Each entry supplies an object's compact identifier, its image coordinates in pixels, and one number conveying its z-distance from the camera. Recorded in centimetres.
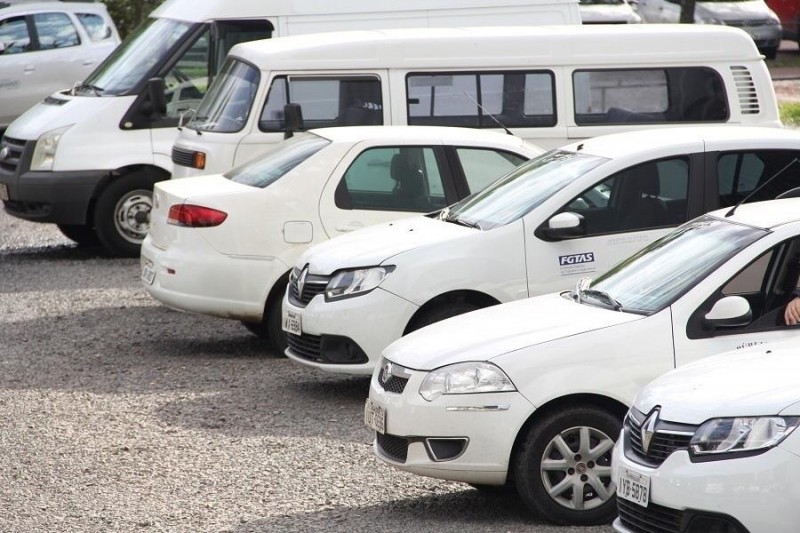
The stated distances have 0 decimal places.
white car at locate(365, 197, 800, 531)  1323
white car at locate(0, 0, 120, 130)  3962
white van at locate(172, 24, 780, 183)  2469
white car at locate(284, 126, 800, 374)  1764
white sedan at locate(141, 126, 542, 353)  2080
